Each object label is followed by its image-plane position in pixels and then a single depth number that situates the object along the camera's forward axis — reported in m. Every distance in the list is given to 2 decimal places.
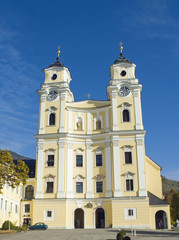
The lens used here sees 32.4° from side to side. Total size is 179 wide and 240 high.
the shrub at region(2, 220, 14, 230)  35.12
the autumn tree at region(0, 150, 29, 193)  28.94
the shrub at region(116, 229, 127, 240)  21.92
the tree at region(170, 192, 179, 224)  59.47
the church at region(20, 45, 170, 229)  43.00
